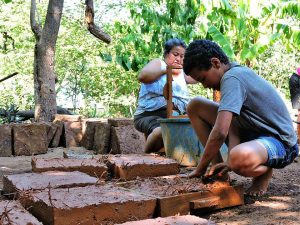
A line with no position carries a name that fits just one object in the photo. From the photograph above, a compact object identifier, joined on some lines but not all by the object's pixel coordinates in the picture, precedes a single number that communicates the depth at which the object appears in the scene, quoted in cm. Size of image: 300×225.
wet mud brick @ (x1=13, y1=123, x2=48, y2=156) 659
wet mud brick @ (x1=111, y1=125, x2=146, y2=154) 602
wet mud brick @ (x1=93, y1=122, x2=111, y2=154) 642
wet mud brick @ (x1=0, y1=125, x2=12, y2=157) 654
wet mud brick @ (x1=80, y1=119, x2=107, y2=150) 699
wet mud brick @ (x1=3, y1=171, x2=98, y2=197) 265
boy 262
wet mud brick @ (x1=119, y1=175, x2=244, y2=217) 244
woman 434
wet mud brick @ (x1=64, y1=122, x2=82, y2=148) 746
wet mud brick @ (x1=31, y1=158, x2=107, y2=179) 324
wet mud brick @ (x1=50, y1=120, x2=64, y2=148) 737
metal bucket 399
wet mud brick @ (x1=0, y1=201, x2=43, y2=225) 189
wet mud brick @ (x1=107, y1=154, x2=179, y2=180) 327
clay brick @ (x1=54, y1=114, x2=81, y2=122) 771
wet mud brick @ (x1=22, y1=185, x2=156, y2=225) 210
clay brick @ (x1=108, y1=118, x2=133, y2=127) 627
